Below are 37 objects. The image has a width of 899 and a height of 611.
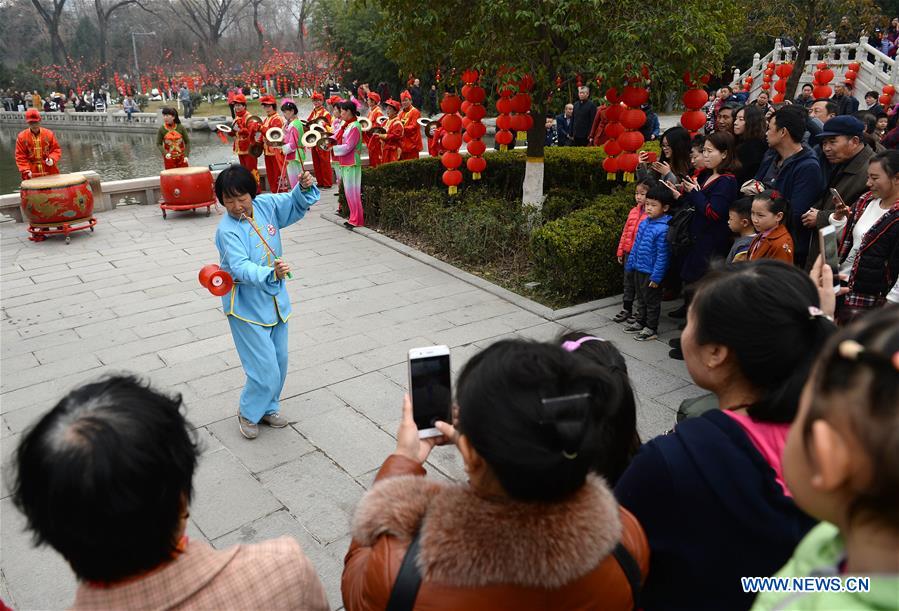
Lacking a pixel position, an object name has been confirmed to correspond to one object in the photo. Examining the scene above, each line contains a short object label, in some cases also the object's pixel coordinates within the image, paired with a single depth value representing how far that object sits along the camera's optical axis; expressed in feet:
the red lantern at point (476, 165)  28.48
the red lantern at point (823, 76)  40.29
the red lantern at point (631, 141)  23.62
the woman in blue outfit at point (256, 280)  11.88
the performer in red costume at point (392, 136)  33.88
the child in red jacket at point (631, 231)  16.93
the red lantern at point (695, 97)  22.99
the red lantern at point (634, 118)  22.93
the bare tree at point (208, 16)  139.64
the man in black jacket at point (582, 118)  39.17
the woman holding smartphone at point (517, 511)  3.78
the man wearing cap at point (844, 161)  14.20
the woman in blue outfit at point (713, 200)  16.03
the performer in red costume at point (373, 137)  35.20
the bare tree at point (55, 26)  126.11
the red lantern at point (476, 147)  27.95
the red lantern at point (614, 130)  24.57
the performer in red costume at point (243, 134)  35.73
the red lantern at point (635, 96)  22.54
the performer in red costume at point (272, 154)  33.94
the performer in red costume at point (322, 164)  37.55
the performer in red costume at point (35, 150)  30.27
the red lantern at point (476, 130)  27.20
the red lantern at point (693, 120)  23.43
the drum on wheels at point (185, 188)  30.94
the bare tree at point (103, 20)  131.25
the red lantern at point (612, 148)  25.21
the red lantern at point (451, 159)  27.63
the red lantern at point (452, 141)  27.40
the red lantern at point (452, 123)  27.40
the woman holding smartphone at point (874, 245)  11.71
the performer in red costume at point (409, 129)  34.94
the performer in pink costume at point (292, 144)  32.58
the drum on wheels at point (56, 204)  27.22
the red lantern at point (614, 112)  24.12
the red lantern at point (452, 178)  28.17
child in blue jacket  16.17
